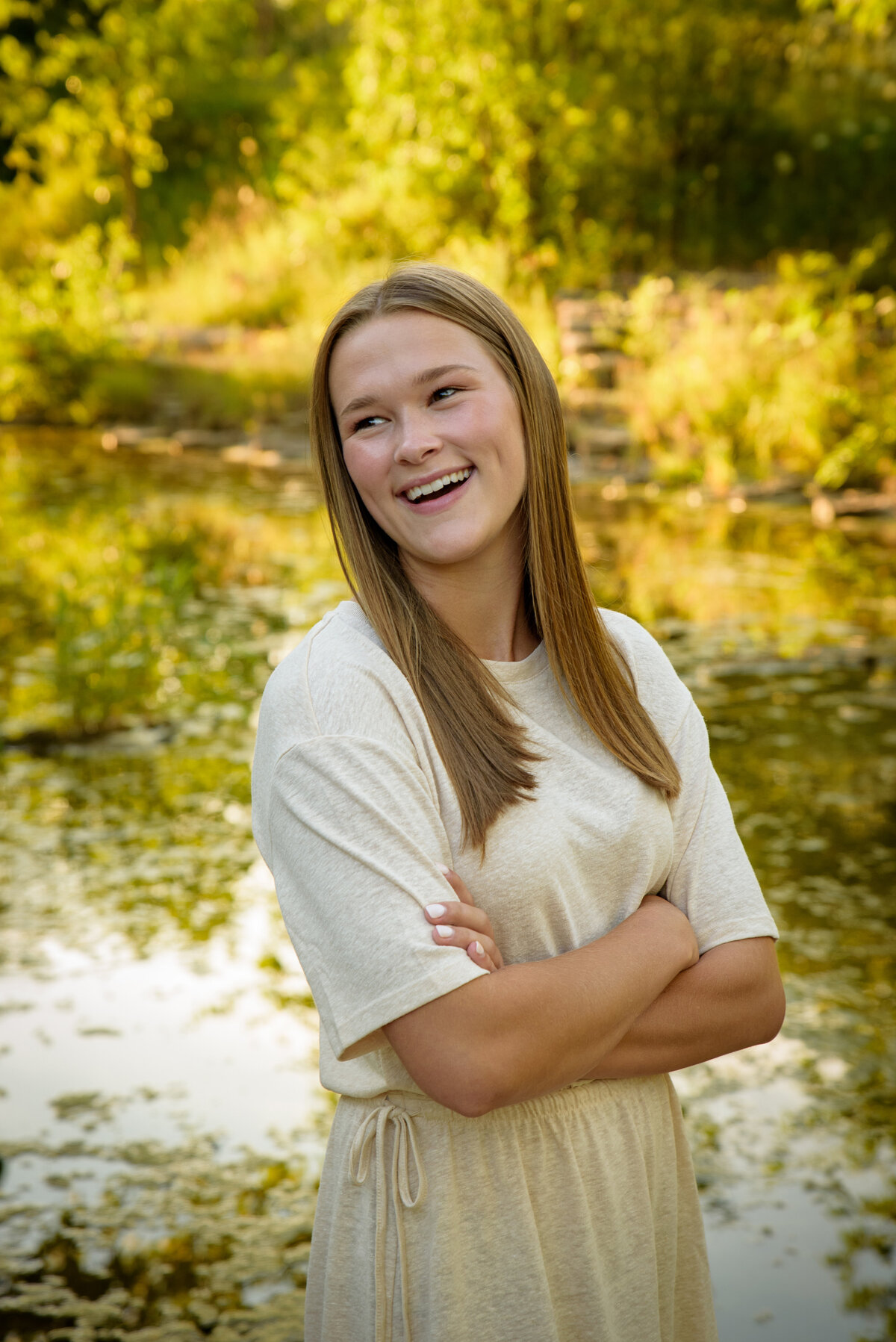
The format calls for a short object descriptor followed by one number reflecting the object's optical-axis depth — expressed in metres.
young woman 1.26
